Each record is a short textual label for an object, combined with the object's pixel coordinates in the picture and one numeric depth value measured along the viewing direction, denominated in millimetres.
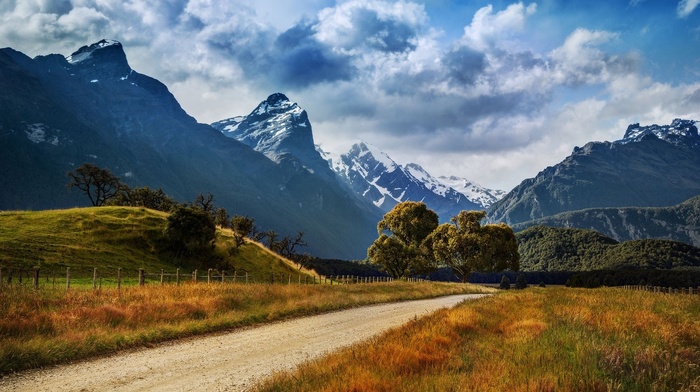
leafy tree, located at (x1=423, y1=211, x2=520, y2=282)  82188
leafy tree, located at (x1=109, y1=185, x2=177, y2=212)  100188
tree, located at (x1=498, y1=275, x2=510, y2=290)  106788
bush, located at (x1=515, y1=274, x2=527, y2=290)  115312
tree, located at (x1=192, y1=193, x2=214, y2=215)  94538
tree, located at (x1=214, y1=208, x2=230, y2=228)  96562
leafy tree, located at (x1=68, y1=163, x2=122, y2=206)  92794
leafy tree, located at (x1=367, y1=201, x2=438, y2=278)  83750
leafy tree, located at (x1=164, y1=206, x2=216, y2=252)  61000
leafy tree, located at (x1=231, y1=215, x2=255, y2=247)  71938
